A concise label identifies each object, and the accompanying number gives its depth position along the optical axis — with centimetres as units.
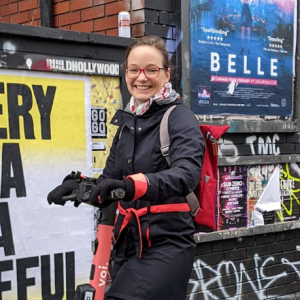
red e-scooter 285
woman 274
